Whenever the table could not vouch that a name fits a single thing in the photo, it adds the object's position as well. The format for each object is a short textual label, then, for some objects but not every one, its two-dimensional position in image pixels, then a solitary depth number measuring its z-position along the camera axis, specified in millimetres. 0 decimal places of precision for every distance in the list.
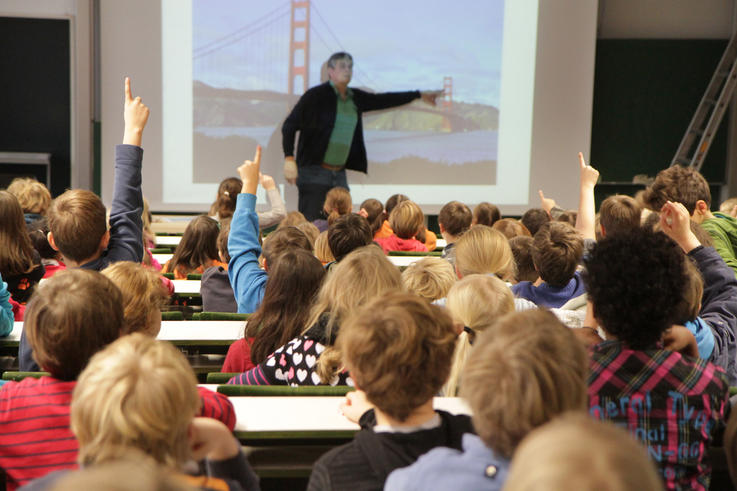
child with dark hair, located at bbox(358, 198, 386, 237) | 4969
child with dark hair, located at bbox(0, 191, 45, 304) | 2914
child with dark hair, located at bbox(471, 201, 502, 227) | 5012
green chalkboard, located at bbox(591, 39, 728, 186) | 8492
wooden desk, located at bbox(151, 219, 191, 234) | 6906
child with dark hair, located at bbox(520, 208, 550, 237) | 4668
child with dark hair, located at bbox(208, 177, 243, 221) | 4965
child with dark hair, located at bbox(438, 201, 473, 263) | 4410
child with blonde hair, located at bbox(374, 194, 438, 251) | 4930
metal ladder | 8172
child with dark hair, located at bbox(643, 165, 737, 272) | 3256
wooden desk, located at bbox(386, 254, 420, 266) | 4003
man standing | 6918
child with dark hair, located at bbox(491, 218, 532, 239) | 4395
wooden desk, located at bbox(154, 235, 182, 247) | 5217
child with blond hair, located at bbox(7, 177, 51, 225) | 4438
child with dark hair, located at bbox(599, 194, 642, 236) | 3445
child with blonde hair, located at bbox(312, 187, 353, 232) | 5258
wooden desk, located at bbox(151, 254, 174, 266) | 4098
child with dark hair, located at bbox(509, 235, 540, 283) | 3568
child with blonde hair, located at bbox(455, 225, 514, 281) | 2965
